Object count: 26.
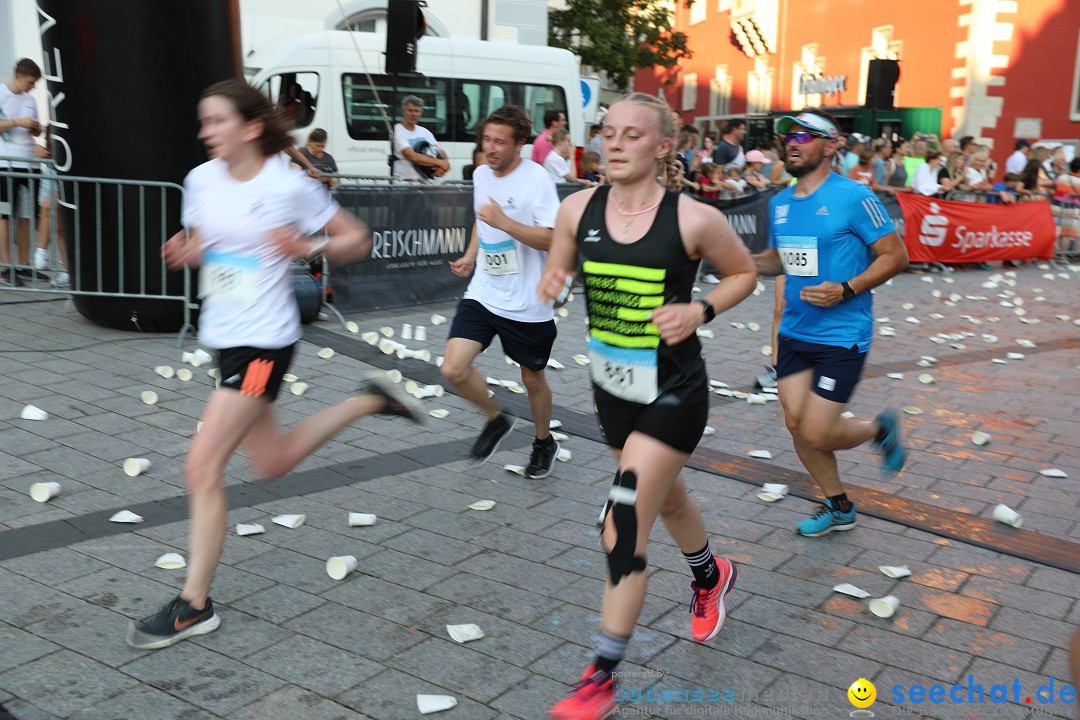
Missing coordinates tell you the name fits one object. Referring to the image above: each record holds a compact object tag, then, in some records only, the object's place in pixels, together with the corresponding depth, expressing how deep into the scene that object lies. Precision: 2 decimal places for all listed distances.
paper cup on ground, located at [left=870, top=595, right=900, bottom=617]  3.93
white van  15.20
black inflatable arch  7.66
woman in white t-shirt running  3.53
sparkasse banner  15.56
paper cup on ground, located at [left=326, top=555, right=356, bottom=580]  4.08
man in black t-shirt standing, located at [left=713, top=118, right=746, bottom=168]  16.19
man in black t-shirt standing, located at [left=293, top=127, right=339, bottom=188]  11.98
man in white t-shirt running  5.22
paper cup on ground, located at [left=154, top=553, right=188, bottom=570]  4.07
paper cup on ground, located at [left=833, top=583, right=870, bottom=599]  4.11
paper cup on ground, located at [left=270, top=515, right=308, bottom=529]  4.59
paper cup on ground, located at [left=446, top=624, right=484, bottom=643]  3.60
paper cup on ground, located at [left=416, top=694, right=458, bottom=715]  3.12
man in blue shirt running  4.66
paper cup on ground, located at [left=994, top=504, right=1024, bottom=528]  5.02
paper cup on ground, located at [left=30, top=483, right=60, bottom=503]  4.69
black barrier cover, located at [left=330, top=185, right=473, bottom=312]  9.76
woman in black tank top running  3.16
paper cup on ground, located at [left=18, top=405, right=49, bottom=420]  5.91
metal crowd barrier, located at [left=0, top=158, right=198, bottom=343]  7.87
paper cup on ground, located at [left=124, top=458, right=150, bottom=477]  5.12
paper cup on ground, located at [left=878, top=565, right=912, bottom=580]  4.32
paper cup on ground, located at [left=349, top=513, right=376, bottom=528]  4.67
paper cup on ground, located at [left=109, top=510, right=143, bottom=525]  4.50
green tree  29.06
